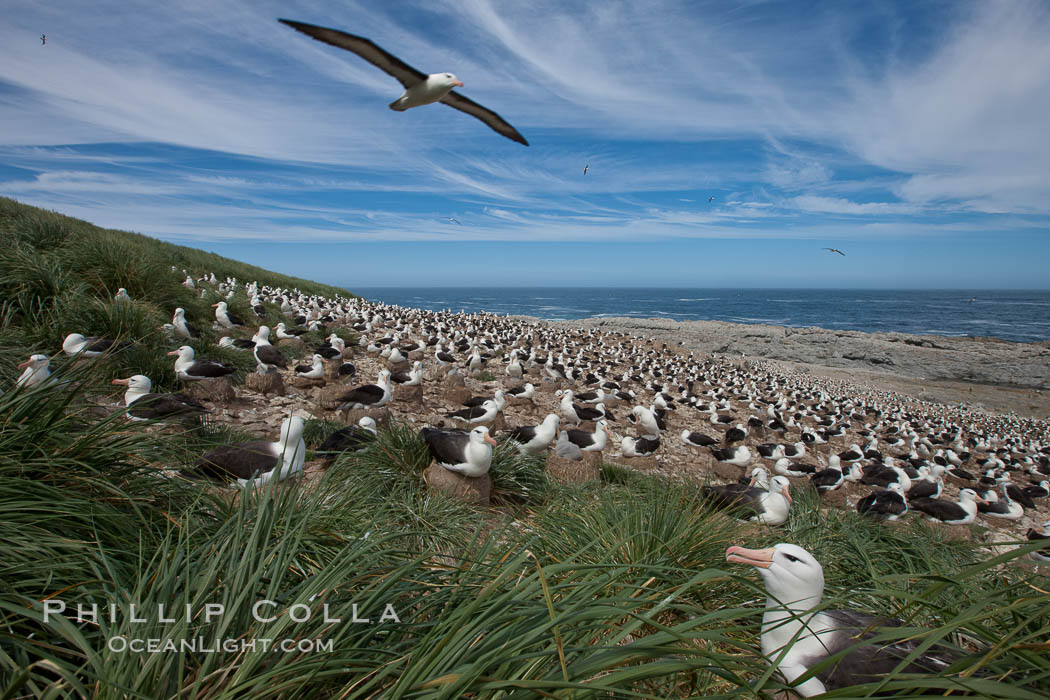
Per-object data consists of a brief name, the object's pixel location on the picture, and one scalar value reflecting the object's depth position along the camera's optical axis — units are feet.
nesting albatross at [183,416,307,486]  14.80
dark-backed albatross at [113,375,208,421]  17.57
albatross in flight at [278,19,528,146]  18.25
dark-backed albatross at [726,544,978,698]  7.32
